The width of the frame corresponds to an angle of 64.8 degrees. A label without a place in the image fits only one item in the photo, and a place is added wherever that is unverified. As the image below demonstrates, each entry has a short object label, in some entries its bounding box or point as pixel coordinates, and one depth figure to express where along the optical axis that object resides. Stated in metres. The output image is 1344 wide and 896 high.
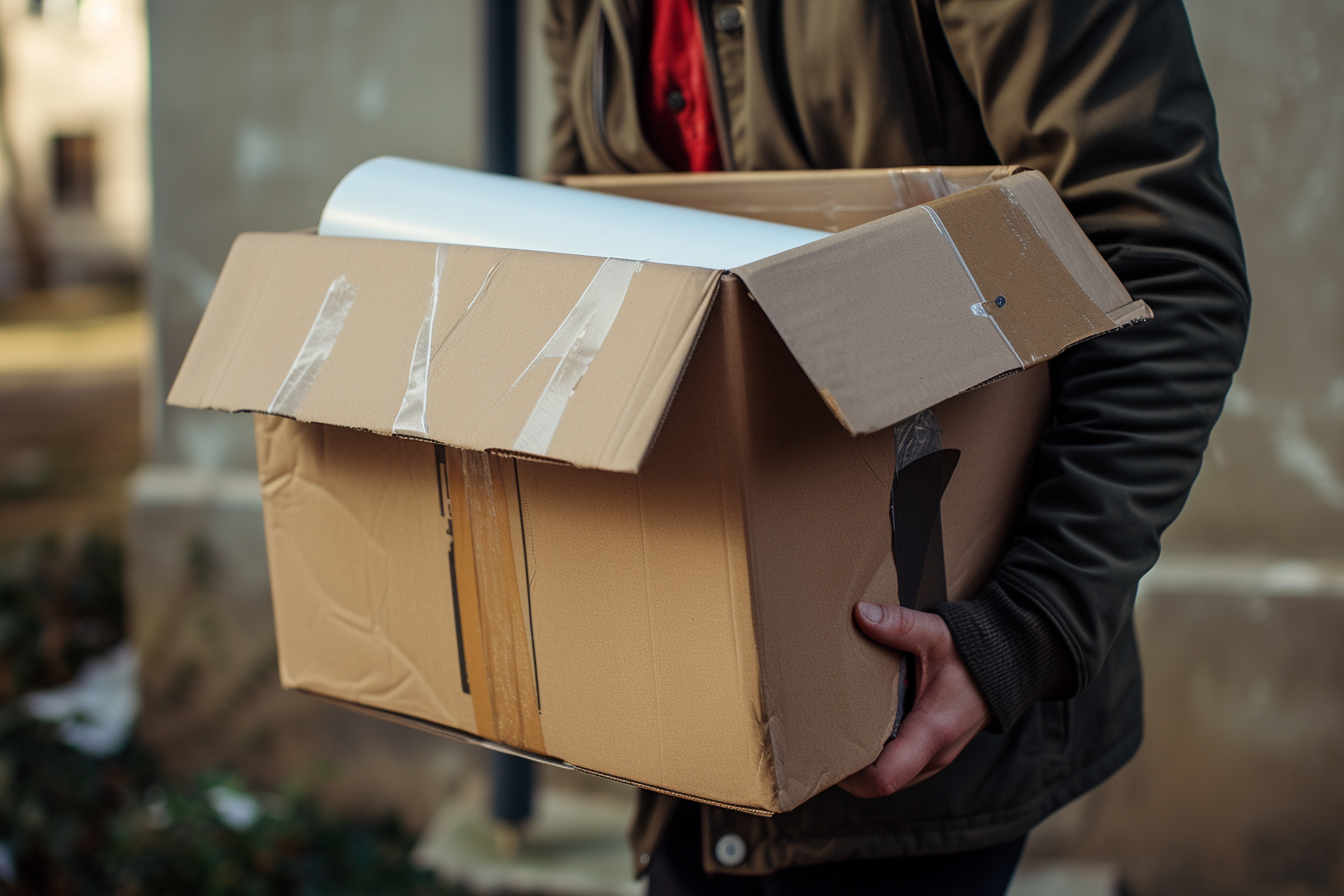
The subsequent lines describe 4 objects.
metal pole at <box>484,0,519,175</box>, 2.17
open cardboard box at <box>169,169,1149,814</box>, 0.71
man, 0.88
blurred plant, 2.09
